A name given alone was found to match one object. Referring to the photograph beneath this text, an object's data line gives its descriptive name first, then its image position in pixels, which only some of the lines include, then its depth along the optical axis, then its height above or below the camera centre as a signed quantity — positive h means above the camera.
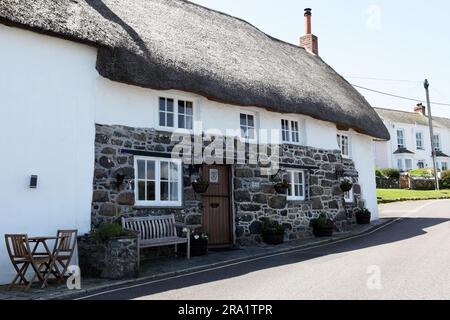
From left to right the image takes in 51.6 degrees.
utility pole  31.16 +6.71
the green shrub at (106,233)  8.45 -0.53
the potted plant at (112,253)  8.29 -0.90
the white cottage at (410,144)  38.19 +4.66
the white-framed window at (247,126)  13.17 +2.14
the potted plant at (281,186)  13.29 +0.42
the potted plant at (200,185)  11.34 +0.41
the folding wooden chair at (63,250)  8.05 -0.84
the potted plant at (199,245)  10.79 -0.99
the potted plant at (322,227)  14.12 -0.82
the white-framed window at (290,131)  14.36 +2.17
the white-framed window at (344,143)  17.18 +2.09
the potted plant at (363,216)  17.00 -0.61
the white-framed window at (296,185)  14.23 +0.48
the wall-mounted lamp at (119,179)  9.94 +0.52
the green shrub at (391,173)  32.78 +1.81
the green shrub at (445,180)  32.38 +1.24
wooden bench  9.88 -0.60
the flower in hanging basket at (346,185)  15.88 +0.50
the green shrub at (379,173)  32.29 +1.80
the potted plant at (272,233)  12.55 -0.86
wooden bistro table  7.85 -1.01
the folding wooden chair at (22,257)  7.63 -0.87
